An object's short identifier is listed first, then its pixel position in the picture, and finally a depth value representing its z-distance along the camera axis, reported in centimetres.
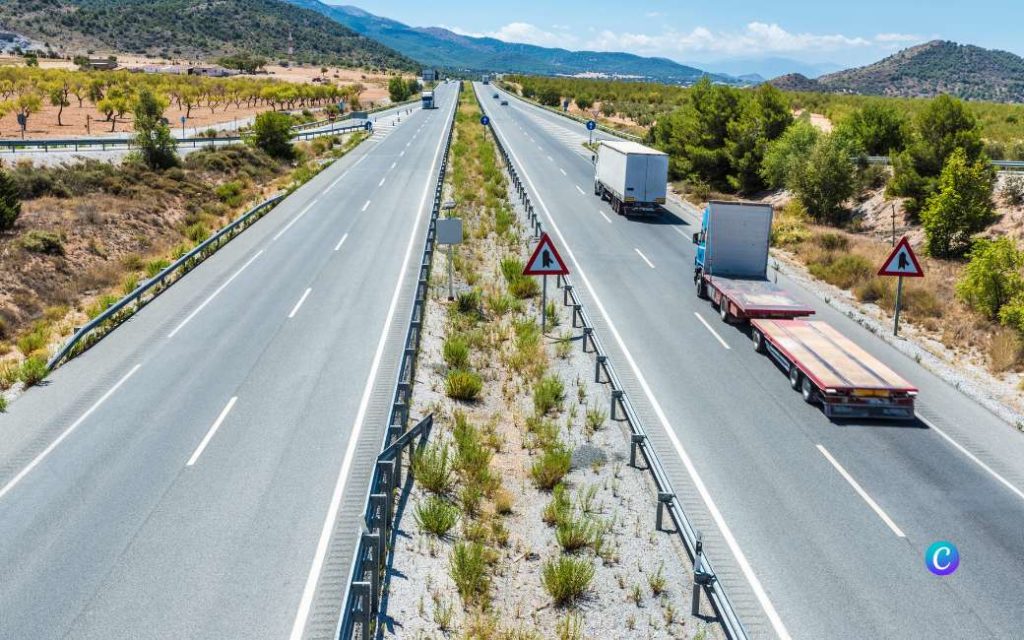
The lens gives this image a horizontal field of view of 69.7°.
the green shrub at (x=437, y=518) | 984
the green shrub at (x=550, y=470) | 1113
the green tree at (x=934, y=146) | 2819
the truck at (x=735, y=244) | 2011
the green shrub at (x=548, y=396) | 1384
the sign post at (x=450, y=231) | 1947
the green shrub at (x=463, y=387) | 1434
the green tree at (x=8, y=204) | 2544
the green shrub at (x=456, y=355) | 1580
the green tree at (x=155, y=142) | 3862
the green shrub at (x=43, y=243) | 2402
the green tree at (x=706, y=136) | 4047
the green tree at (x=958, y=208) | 2417
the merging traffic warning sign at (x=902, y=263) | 1762
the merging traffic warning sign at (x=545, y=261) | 1719
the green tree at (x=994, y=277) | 1830
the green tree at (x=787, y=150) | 3412
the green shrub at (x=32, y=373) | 1487
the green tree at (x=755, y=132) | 3869
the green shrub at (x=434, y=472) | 1094
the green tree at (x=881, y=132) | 3753
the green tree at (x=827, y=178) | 3125
